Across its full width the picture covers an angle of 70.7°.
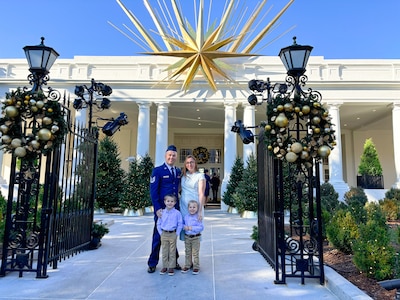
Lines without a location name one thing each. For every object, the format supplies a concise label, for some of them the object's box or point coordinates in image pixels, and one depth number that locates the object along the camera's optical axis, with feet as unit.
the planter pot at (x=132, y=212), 42.52
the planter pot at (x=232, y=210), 48.59
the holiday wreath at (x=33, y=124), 13.05
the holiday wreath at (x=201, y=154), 79.46
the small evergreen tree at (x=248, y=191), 40.50
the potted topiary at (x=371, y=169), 50.59
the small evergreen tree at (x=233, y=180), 48.75
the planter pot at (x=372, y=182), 50.72
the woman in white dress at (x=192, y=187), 13.88
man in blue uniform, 13.88
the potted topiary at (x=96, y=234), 19.42
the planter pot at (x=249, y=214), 40.81
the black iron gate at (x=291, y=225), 12.76
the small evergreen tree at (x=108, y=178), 46.16
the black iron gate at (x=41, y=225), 13.24
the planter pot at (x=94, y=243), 19.33
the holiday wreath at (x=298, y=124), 12.62
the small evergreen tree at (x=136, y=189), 42.86
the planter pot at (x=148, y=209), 48.37
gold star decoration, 46.62
